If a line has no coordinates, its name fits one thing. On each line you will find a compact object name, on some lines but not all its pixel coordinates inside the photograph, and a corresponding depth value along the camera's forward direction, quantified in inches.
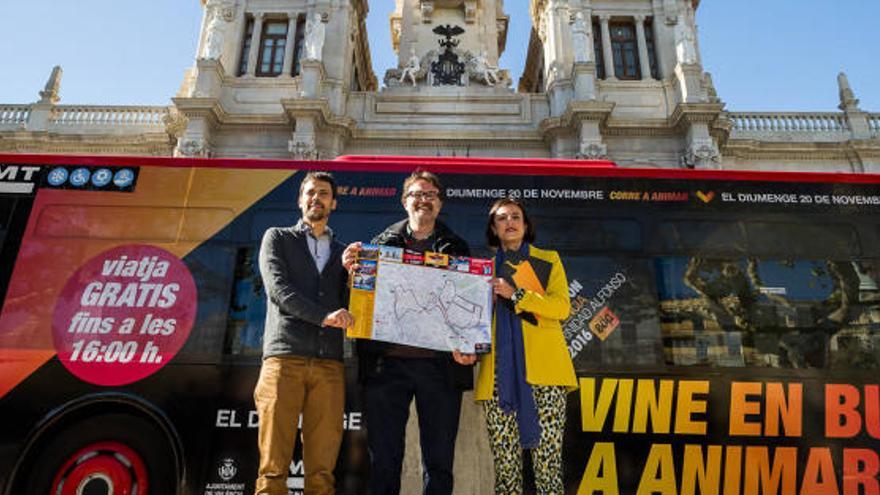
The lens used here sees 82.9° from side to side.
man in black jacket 117.6
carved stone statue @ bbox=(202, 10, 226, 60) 722.2
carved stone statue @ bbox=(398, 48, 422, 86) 791.7
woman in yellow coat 122.4
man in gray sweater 115.7
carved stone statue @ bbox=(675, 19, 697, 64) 727.1
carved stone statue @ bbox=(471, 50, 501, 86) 778.8
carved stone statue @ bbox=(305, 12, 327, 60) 727.7
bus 150.6
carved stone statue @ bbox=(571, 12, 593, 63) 730.2
